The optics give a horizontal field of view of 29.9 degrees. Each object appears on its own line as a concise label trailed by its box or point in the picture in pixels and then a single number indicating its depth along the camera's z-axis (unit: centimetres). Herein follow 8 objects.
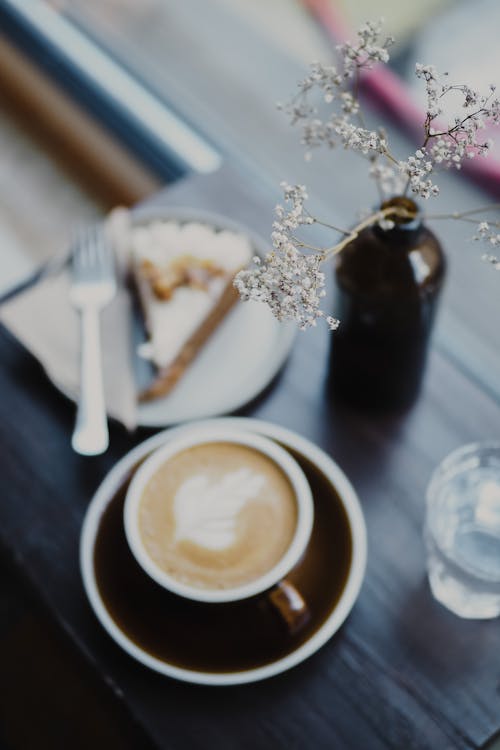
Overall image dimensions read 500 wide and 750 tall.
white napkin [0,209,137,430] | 95
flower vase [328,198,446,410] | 81
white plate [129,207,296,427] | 95
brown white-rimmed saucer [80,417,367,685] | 78
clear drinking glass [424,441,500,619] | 81
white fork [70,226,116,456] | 87
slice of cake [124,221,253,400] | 100
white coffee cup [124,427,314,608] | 77
